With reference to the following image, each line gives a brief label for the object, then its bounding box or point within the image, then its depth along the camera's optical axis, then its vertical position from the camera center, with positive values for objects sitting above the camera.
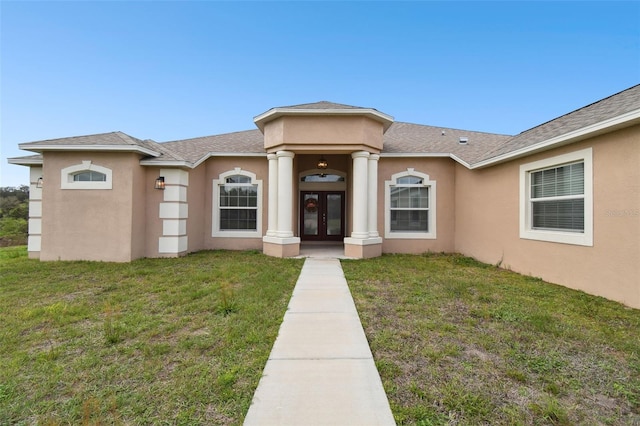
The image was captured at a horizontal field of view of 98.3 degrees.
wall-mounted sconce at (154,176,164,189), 8.62 +0.96
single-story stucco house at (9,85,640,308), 5.16 +0.69
